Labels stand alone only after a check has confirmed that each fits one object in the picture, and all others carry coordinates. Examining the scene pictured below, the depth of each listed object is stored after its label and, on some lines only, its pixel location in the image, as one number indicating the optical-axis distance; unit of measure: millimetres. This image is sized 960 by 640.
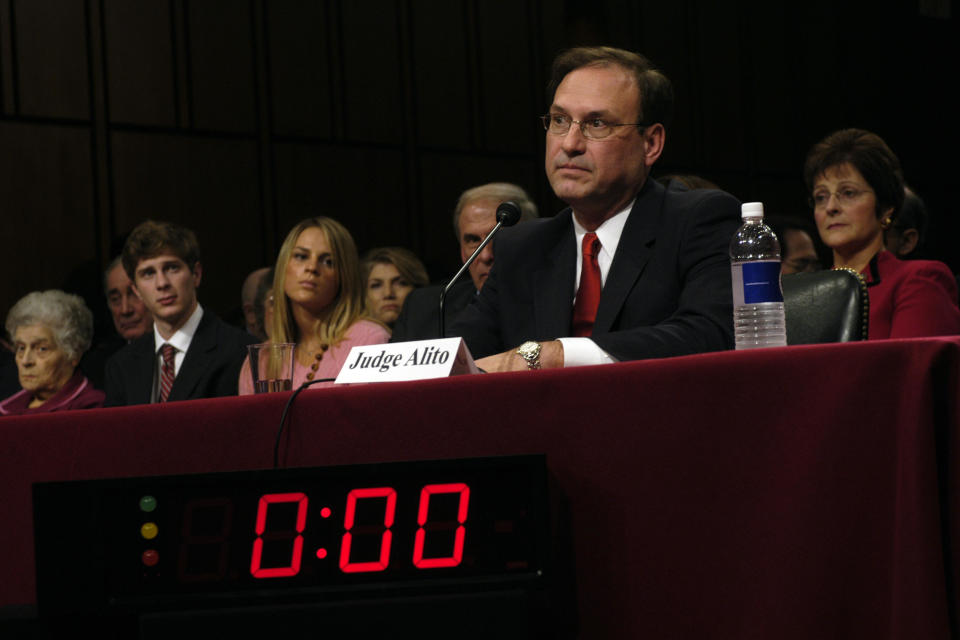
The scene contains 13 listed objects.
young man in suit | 7453
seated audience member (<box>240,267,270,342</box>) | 9906
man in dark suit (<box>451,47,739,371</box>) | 4430
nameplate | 3104
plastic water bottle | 3400
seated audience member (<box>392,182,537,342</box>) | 7937
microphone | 4160
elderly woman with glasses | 8094
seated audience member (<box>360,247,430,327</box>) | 9766
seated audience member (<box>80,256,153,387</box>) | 9672
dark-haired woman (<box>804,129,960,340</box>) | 6055
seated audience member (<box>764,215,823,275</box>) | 9023
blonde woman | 7320
